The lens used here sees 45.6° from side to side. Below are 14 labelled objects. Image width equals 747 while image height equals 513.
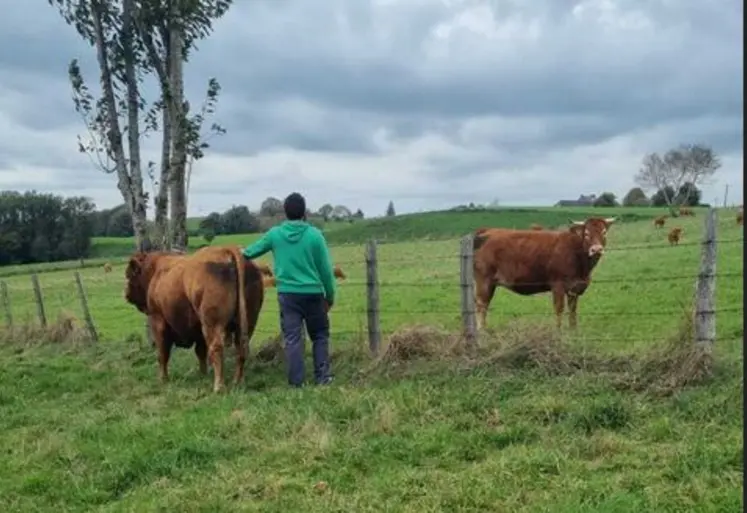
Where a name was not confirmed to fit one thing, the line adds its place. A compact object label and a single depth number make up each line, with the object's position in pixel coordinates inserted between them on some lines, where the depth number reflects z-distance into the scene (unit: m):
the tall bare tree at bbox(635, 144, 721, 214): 67.81
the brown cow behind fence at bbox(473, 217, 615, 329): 12.95
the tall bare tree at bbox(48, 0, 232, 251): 13.20
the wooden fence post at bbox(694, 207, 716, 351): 7.66
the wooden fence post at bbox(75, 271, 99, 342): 14.61
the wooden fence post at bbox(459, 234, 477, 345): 9.18
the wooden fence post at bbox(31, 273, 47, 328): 15.84
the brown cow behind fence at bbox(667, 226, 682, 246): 27.15
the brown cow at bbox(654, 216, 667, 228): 37.11
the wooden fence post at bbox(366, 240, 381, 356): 9.99
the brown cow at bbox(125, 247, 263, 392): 9.62
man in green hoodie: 9.16
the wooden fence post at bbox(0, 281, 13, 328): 16.69
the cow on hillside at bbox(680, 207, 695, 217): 44.13
